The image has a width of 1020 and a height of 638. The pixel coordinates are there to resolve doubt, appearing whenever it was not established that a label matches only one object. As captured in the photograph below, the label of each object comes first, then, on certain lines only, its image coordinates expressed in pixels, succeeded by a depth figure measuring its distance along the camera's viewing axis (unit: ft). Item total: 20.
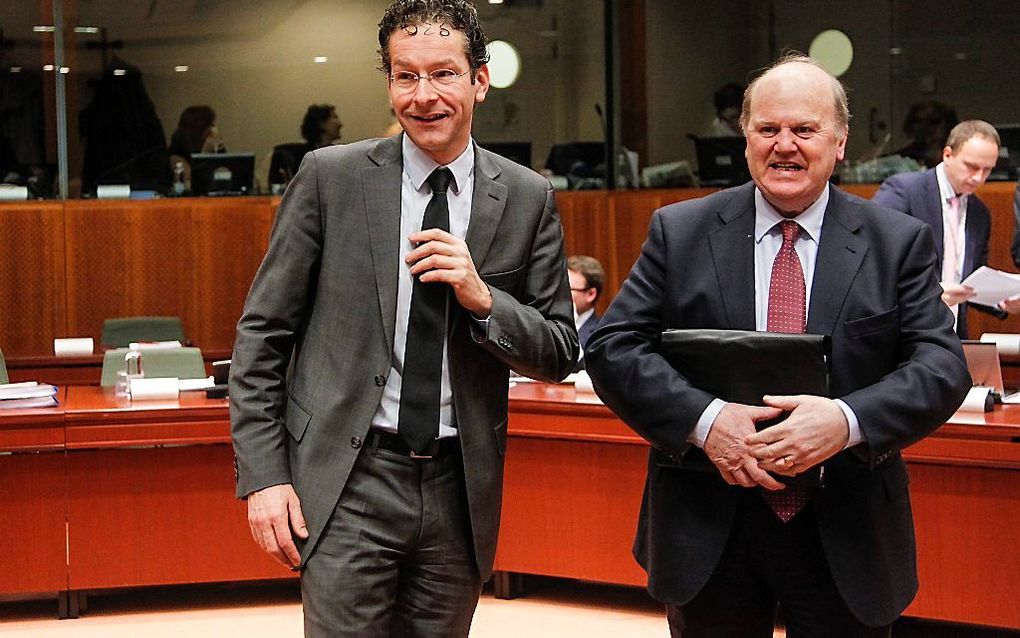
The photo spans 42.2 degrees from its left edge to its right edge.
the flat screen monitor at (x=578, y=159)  27.17
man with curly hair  6.98
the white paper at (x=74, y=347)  24.21
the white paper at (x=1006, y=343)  20.45
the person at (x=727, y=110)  26.58
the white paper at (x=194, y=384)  16.44
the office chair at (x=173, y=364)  17.30
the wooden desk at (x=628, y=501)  12.73
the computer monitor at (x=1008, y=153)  22.88
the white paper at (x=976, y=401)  13.30
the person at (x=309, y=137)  26.61
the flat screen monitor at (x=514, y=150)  26.22
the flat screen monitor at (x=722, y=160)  25.59
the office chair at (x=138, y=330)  22.09
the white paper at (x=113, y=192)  25.68
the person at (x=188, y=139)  26.21
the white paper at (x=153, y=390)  15.84
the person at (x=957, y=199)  19.10
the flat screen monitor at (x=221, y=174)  25.98
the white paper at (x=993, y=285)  16.98
